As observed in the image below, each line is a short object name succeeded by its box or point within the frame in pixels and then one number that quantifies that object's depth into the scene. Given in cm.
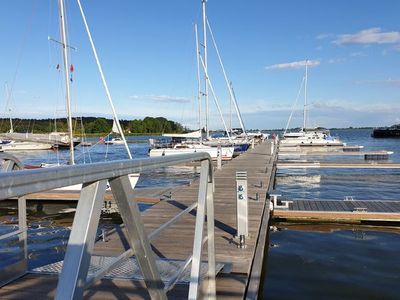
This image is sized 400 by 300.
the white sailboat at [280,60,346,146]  4822
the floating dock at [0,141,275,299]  383
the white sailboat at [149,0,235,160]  3138
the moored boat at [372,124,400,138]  10208
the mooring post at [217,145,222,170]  1812
